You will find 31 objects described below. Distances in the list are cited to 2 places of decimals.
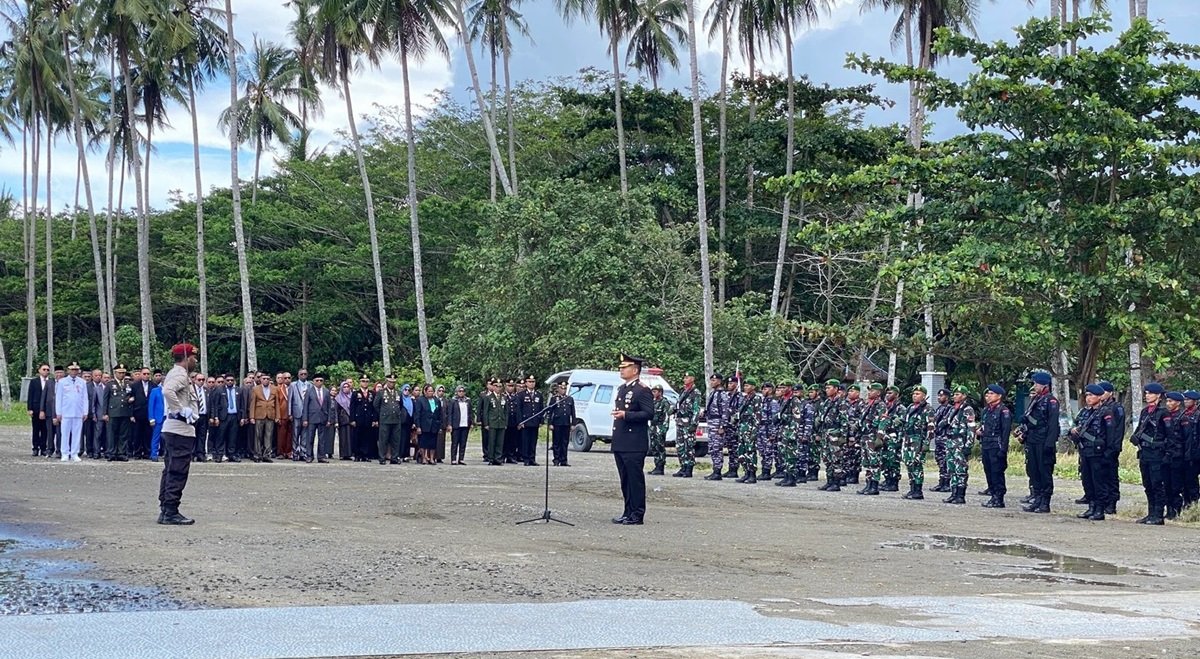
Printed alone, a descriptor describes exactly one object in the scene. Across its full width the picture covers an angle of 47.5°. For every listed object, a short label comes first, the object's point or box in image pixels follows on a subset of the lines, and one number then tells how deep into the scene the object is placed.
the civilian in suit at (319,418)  24.55
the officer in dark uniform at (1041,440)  17.02
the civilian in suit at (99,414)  23.50
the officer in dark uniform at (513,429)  25.89
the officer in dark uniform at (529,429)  26.02
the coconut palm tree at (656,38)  42.22
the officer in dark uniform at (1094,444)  16.12
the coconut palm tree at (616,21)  39.12
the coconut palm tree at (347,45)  37.22
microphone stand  13.98
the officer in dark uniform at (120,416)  23.05
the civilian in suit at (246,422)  24.06
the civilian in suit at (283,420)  24.42
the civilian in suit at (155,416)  22.94
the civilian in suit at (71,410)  22.67
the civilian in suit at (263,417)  24.17
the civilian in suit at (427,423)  25.44
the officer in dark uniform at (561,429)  25.06
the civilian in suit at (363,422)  25.31
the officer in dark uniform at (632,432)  13.88
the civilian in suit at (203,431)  23.20
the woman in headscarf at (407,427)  25.45
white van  28.89
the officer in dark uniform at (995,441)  17.75
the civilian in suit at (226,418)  23.53
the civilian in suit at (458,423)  25.83
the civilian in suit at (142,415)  23.22
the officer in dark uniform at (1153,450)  15.81
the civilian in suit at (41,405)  24.09
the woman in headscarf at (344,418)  25.38
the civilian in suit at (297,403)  24.61
